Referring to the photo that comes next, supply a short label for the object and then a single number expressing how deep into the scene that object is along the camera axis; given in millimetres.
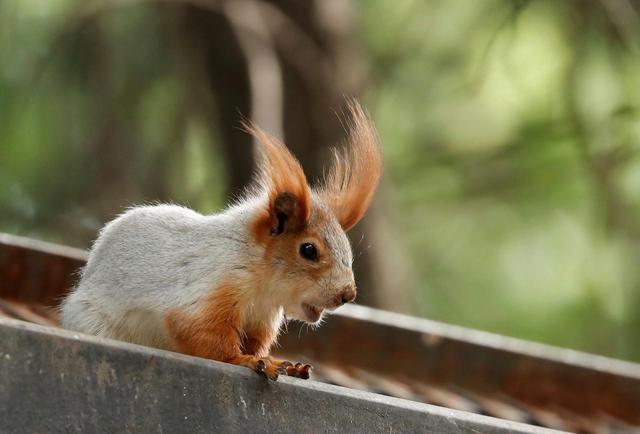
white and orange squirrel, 4461
